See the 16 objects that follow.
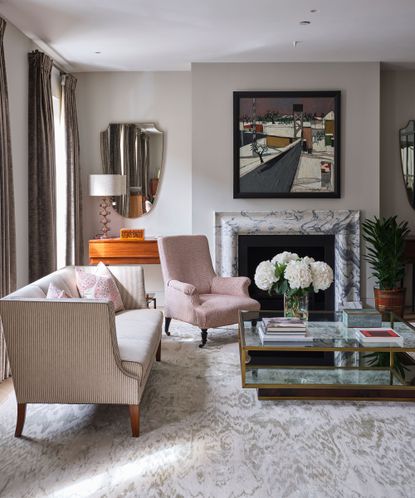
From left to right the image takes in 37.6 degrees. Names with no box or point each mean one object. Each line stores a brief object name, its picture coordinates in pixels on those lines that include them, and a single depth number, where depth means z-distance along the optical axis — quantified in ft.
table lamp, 20.88
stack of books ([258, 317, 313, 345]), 12.48
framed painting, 20.66
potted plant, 19.97
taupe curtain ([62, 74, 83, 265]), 20.21
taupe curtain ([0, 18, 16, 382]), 14.02
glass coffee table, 11.61
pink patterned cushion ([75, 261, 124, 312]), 14.10
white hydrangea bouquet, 13.07
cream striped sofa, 9.78
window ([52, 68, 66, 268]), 20.10
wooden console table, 20.84
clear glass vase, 13.56
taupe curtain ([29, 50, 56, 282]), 16.94
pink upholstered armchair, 16.30
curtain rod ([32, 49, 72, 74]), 20.07
